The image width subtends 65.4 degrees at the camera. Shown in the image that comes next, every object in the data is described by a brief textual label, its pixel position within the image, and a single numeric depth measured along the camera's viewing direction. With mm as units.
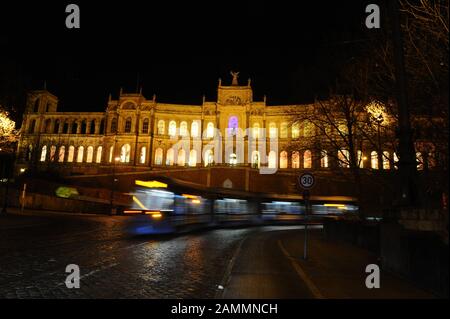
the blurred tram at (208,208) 19980
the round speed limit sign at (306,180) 11454
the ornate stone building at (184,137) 61781
